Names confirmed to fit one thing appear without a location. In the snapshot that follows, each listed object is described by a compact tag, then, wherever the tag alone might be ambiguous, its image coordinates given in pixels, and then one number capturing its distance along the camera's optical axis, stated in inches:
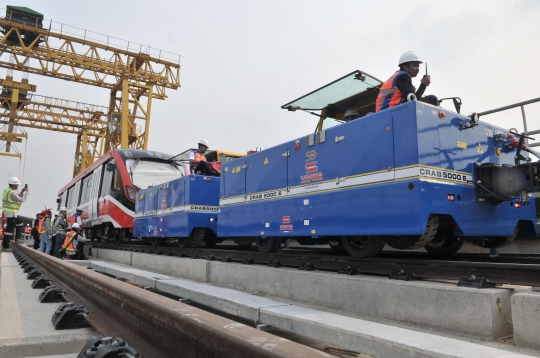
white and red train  489.4
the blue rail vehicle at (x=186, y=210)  333.7
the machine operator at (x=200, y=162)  366.6
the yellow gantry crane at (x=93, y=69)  955.3
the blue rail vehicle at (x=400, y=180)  161.9
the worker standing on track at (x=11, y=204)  489.4
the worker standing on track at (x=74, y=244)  475.5
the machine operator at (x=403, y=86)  188.1
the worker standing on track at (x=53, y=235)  484.7
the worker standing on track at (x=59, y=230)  472.6
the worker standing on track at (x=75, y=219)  526.1
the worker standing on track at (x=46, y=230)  490.3
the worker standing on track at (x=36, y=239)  610.5
